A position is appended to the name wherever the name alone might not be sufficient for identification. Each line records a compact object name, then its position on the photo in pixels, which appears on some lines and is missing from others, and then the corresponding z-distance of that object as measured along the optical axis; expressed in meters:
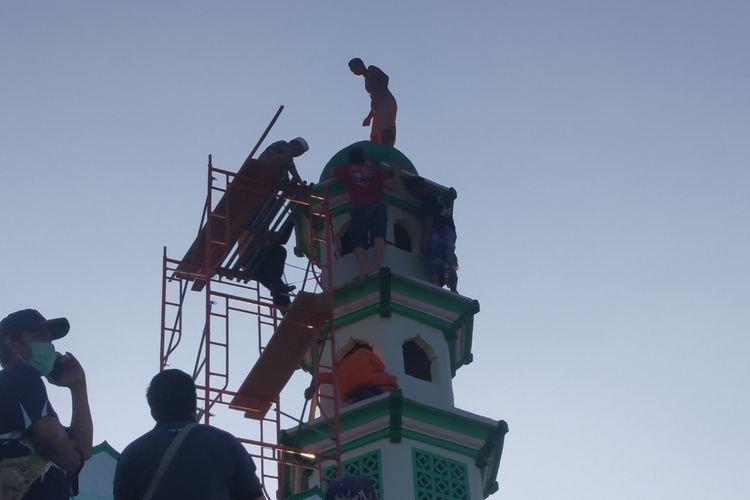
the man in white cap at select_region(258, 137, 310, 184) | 15.30
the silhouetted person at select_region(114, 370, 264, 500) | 4.95
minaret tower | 14.90
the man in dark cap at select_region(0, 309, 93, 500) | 5.18
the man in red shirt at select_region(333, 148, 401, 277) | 17.38
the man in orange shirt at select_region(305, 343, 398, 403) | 15.38
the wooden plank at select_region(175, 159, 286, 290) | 15.28
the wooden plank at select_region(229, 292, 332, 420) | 14.10
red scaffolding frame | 14.38
